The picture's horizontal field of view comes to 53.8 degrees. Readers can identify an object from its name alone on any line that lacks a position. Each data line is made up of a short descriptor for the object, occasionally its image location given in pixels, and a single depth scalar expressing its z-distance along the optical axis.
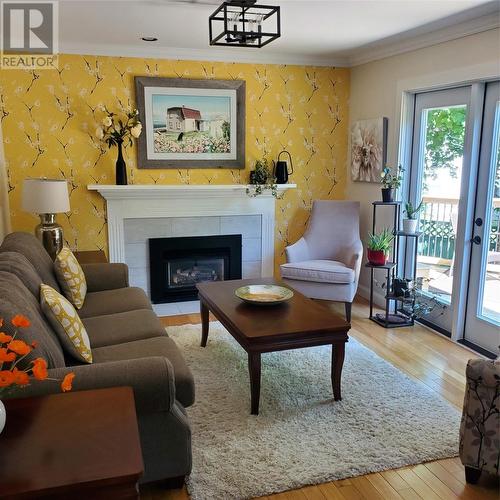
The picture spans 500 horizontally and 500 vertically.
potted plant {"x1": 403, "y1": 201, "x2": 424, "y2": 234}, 4.29
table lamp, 3.72
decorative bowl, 3.21
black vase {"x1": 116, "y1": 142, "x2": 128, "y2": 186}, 4.55
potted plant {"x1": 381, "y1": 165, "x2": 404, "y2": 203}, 4.37
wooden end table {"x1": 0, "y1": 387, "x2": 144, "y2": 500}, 1.29
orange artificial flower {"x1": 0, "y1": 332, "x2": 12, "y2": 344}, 1.41
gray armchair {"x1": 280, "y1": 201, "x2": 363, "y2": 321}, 4.40
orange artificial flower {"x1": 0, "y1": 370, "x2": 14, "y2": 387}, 1.37
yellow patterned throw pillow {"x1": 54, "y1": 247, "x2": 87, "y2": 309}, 3.16
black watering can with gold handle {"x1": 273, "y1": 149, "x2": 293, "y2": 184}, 5.08
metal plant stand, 4.32
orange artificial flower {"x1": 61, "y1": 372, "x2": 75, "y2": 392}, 1.51
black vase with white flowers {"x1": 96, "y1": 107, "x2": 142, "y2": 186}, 4.52
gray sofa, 1.90
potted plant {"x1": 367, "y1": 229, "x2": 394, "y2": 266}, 4.32
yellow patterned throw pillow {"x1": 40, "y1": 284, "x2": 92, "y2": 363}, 2.26
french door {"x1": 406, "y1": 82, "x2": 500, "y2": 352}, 3.69
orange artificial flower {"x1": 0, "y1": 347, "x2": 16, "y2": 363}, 1.36
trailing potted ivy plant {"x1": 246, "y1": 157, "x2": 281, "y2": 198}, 4.99
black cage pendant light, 2.55
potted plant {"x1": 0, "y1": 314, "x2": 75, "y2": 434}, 1.37
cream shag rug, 2.32
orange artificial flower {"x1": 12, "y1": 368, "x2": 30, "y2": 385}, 1.38
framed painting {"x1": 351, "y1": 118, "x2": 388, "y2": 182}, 4.74
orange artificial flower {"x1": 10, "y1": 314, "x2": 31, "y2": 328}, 1.41
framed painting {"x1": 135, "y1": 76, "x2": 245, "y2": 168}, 4.68
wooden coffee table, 2.76
